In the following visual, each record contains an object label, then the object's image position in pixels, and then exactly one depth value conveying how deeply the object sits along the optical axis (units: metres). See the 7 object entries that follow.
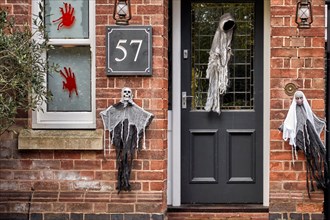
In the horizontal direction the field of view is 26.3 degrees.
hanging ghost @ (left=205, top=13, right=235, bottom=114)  7.95
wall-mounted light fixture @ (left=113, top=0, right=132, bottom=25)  7.30
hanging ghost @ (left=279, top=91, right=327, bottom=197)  7.33
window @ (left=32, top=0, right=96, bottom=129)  7.66
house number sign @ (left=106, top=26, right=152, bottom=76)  7.44
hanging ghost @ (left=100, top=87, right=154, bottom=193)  7.44
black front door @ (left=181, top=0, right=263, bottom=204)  8.03
